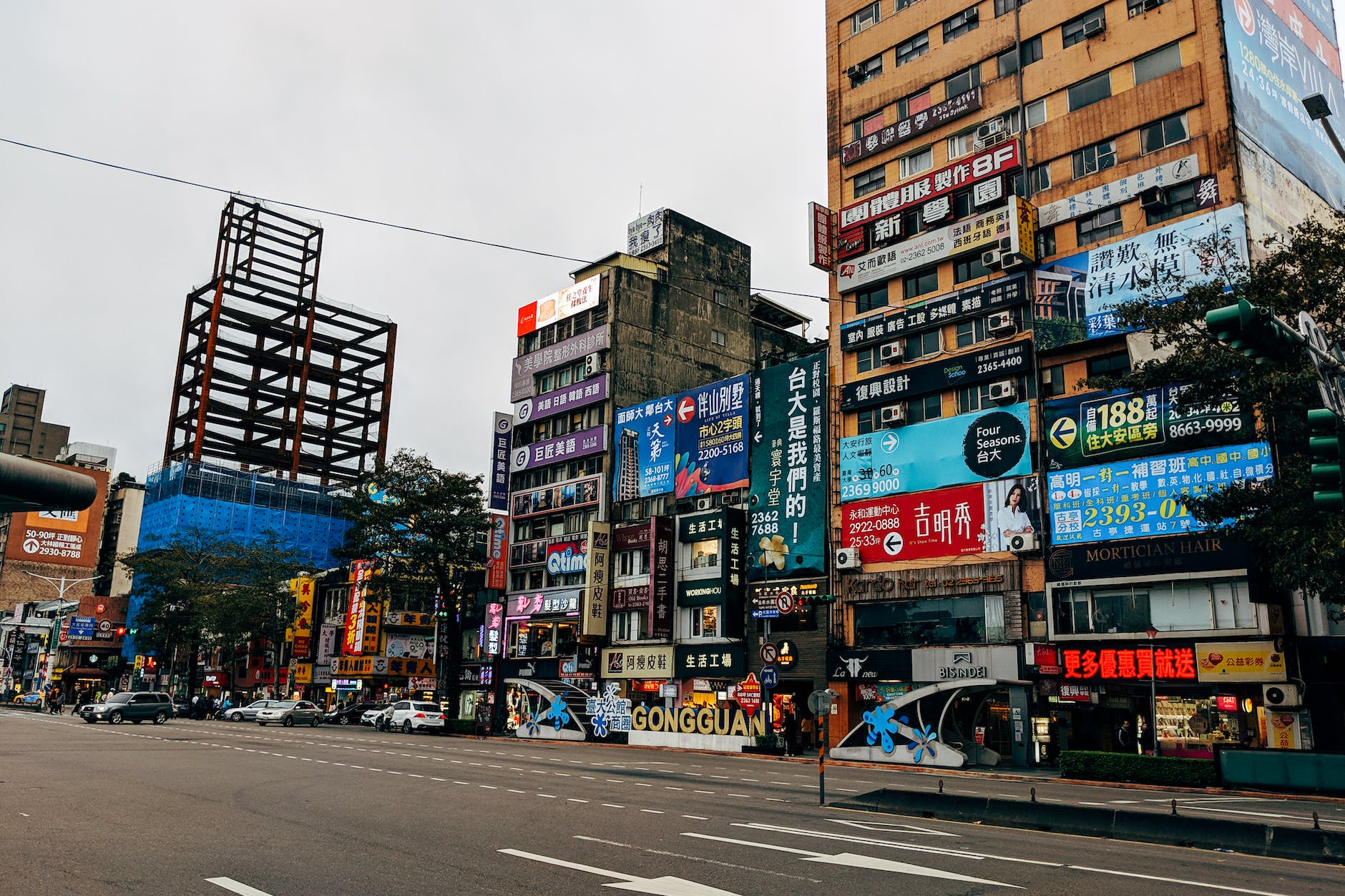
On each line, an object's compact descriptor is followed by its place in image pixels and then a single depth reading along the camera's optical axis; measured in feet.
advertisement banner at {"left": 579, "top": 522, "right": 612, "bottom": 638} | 187.83
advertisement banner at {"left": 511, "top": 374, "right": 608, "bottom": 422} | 208.95
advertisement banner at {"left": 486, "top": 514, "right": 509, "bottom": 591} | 217.97
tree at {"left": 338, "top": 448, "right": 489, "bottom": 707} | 200.23
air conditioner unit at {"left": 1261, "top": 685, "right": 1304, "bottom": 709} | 107.55
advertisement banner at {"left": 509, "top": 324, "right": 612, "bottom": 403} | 212.43
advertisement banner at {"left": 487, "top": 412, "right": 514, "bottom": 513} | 221.25
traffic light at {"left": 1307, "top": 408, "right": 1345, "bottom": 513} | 36.45
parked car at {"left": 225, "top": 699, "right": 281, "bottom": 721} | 209.15
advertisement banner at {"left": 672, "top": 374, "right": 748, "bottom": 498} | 176.14
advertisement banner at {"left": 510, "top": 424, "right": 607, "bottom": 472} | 204.44
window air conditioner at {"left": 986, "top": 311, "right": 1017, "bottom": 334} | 140.97
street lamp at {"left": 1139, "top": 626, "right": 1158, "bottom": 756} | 103.36
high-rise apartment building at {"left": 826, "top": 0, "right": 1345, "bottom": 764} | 119.75
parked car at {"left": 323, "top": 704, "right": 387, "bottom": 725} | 228.84
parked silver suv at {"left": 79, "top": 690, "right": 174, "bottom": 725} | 168.86
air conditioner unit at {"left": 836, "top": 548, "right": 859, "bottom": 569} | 153.48
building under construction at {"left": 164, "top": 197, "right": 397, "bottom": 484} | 392.47
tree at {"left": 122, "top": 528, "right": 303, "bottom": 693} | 255.29
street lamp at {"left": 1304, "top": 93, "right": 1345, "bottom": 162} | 49.78
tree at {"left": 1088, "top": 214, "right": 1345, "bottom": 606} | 86.22
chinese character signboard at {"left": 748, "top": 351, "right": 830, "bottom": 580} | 161.48
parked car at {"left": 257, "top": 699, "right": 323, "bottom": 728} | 202.80
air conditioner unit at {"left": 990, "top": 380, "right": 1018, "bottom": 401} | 139.02
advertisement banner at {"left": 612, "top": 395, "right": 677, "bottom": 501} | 190.29
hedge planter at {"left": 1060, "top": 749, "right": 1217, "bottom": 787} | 89.30
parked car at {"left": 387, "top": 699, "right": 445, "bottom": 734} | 190.53
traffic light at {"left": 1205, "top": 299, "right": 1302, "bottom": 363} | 32.30
